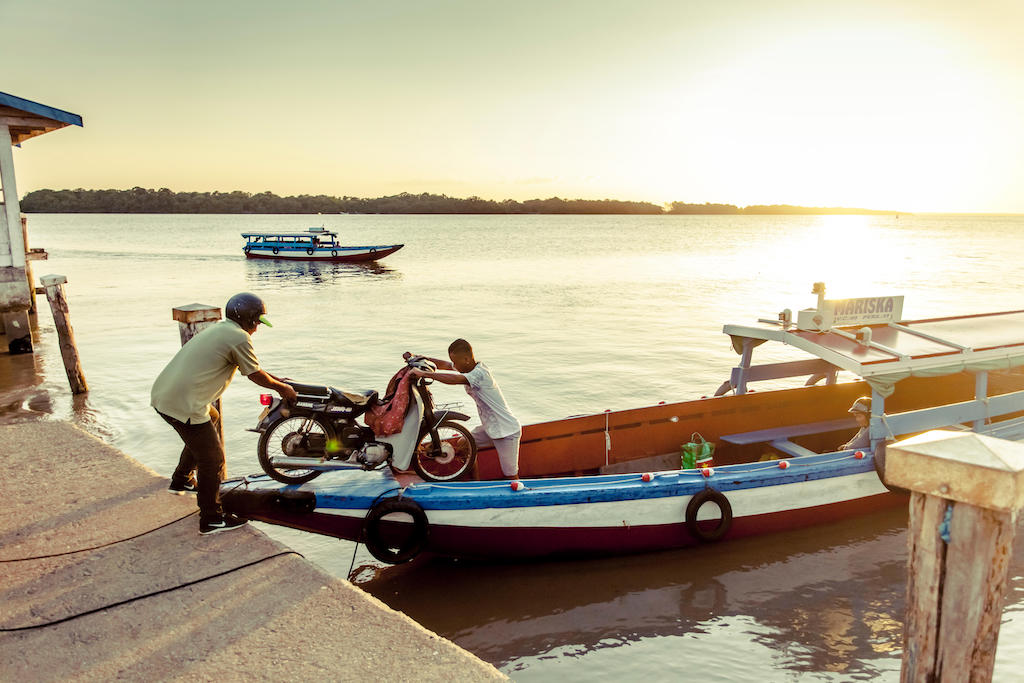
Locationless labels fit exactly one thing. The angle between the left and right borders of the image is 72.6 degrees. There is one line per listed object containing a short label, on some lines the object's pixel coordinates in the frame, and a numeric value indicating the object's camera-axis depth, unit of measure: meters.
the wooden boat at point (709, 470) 6.62
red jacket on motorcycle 6.95
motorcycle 7.03
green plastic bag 8.72
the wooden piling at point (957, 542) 2.75
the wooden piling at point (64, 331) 13.25
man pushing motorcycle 5.39
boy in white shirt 6.84
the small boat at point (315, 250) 52.72
